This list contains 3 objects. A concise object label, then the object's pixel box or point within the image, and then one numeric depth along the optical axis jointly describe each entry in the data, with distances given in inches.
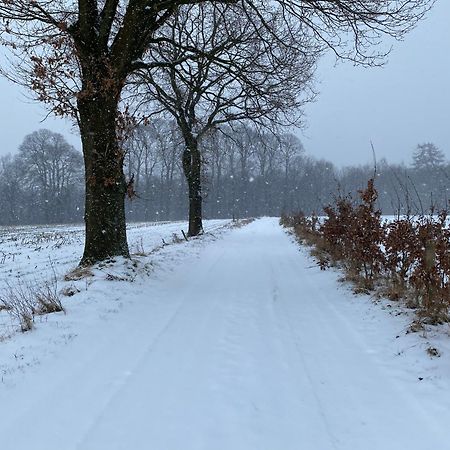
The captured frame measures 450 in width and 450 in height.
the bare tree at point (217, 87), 448.8
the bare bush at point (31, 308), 202.1
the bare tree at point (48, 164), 2711.6
